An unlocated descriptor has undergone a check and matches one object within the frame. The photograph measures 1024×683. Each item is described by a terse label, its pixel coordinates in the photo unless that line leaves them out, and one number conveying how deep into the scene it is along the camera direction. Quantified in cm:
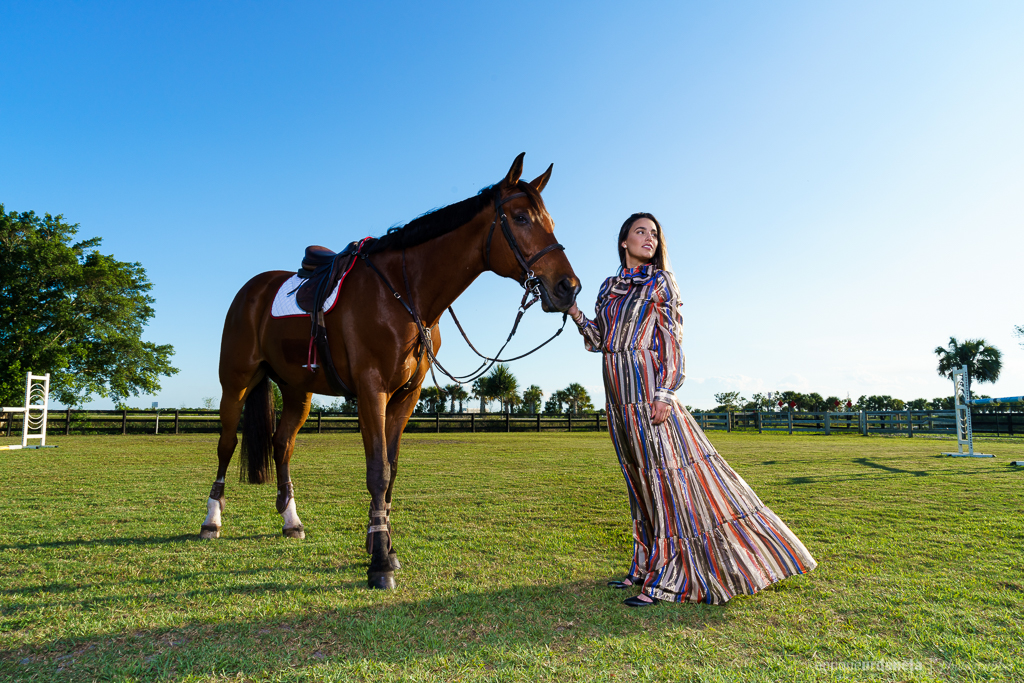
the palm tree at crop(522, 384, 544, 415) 7600
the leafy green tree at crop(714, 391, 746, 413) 6519
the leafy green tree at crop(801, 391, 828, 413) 6260
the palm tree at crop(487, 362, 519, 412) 6581
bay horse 283
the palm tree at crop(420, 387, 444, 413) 7310
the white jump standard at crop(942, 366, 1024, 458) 1088
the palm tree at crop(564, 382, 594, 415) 7394
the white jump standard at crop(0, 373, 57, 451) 1284
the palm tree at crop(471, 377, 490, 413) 6888
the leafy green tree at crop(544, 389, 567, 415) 7675
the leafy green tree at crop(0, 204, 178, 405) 2281
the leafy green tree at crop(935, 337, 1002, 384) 5531
